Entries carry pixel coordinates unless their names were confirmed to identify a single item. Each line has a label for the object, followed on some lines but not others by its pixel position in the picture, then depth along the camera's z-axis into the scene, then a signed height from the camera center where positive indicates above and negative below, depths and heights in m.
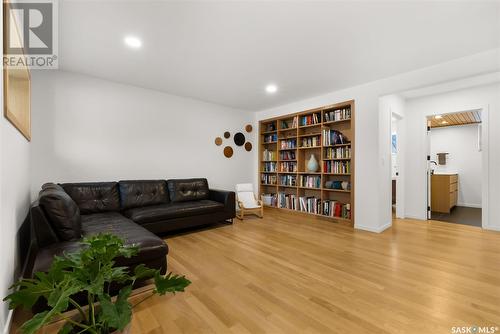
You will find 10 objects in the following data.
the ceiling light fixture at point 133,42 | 2.35 +1.38
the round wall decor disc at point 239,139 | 5.23 +0.68
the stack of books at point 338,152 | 4.02 +0.27
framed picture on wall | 1.36 +0.63
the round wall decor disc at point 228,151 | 5.02 +0.36
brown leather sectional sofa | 1.81 -0.59
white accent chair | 4.47 -0.73
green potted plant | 0.81 -0.46
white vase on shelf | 4.49 +0.03
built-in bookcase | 4.05 +0.25
